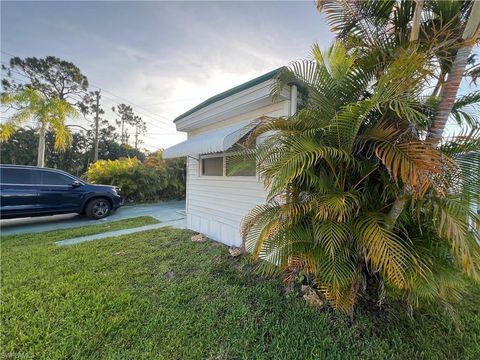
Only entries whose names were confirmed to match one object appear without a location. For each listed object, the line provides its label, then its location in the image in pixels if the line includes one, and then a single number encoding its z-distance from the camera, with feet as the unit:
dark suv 22.66
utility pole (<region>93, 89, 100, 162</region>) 65.92
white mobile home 14.08
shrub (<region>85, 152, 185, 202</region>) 39.24
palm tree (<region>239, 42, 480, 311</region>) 6.16
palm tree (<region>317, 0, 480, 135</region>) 6.69
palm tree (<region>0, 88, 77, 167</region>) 33.86
